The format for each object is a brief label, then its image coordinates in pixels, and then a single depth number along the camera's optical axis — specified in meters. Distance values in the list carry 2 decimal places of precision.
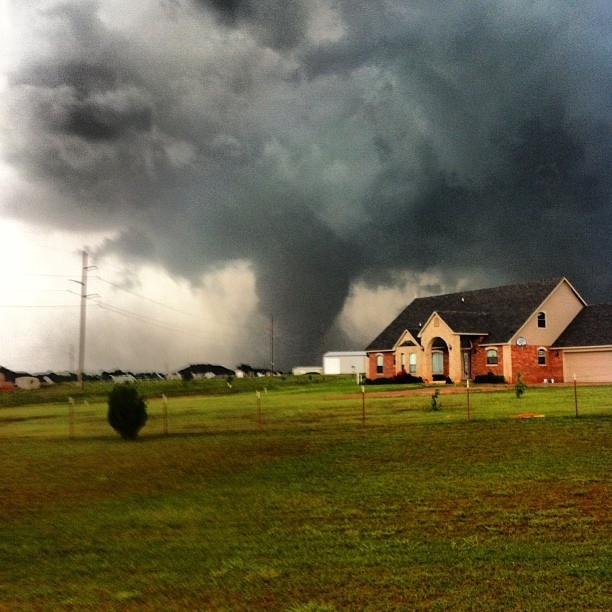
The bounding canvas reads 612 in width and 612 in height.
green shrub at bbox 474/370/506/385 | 51.41
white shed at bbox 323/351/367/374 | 106.88
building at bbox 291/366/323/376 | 139.61
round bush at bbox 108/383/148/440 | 23.94
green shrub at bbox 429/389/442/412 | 29.48
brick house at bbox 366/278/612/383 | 51.91
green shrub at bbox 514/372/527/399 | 35.03
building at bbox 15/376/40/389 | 111.16
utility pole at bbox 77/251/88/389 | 65.25
